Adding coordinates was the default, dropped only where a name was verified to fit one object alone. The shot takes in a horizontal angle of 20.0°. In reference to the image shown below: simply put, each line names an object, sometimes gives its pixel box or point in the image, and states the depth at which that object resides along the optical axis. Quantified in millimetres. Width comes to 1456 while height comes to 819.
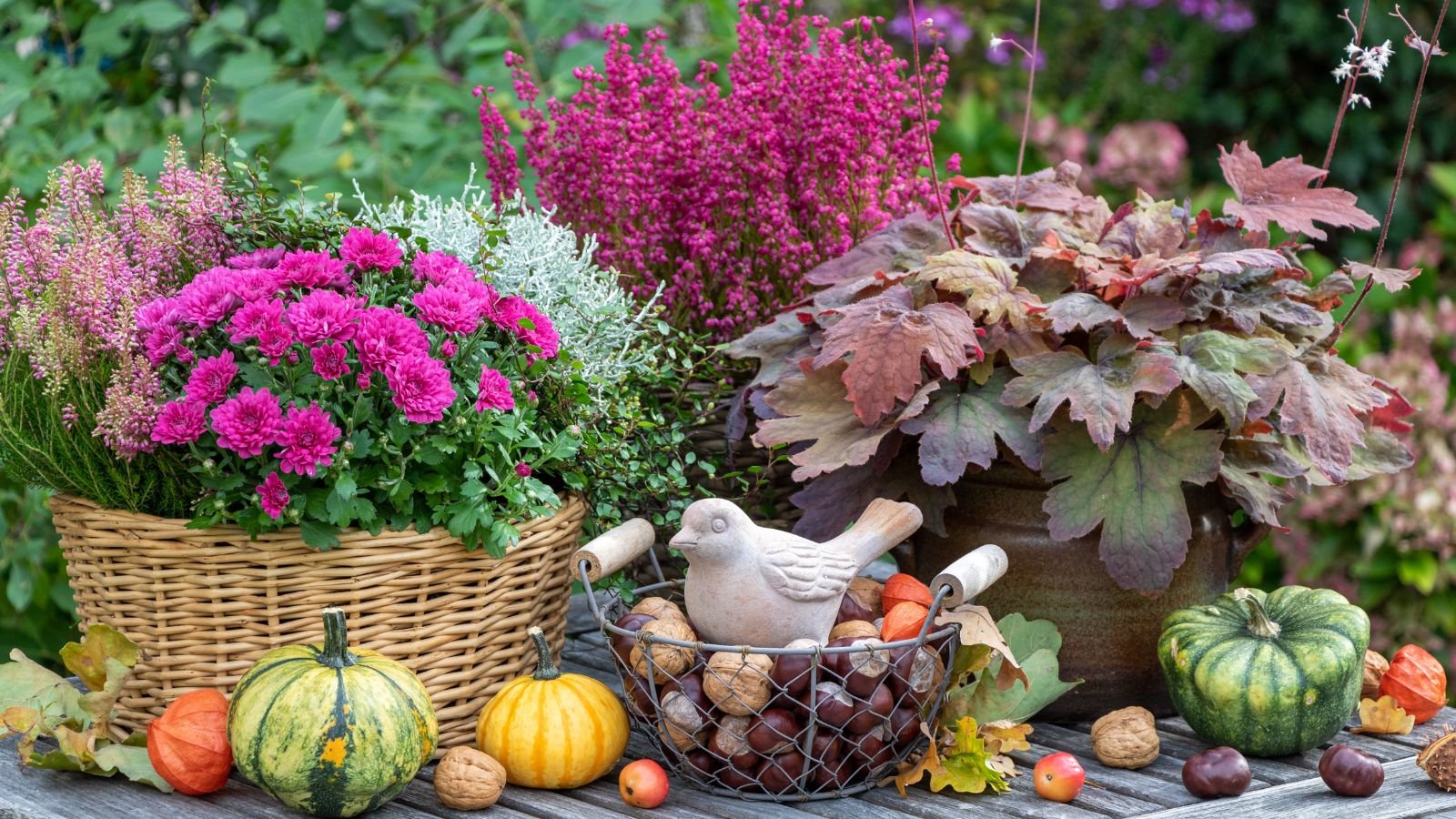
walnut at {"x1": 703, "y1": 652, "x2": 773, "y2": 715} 2354
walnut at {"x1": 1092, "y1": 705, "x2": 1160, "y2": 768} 2436
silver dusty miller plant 2516
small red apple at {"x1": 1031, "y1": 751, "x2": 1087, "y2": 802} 2385
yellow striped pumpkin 2392
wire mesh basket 2356
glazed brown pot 2493
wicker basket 2395
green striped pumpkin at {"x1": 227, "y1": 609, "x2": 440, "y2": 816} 2324
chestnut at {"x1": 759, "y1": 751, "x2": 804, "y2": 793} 2374
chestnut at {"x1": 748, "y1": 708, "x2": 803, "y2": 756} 2360
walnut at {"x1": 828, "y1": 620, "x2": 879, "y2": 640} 2391
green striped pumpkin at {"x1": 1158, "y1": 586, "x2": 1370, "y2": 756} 2428
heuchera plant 2436
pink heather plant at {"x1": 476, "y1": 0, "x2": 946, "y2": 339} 2633
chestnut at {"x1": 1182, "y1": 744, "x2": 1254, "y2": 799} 2382
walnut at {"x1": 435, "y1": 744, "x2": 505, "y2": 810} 2366
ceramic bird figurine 2368
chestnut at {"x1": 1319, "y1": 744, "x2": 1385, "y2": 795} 2373
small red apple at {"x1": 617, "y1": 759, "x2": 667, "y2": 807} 2374
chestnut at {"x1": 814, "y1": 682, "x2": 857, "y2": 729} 2353
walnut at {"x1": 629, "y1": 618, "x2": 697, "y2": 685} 2375
